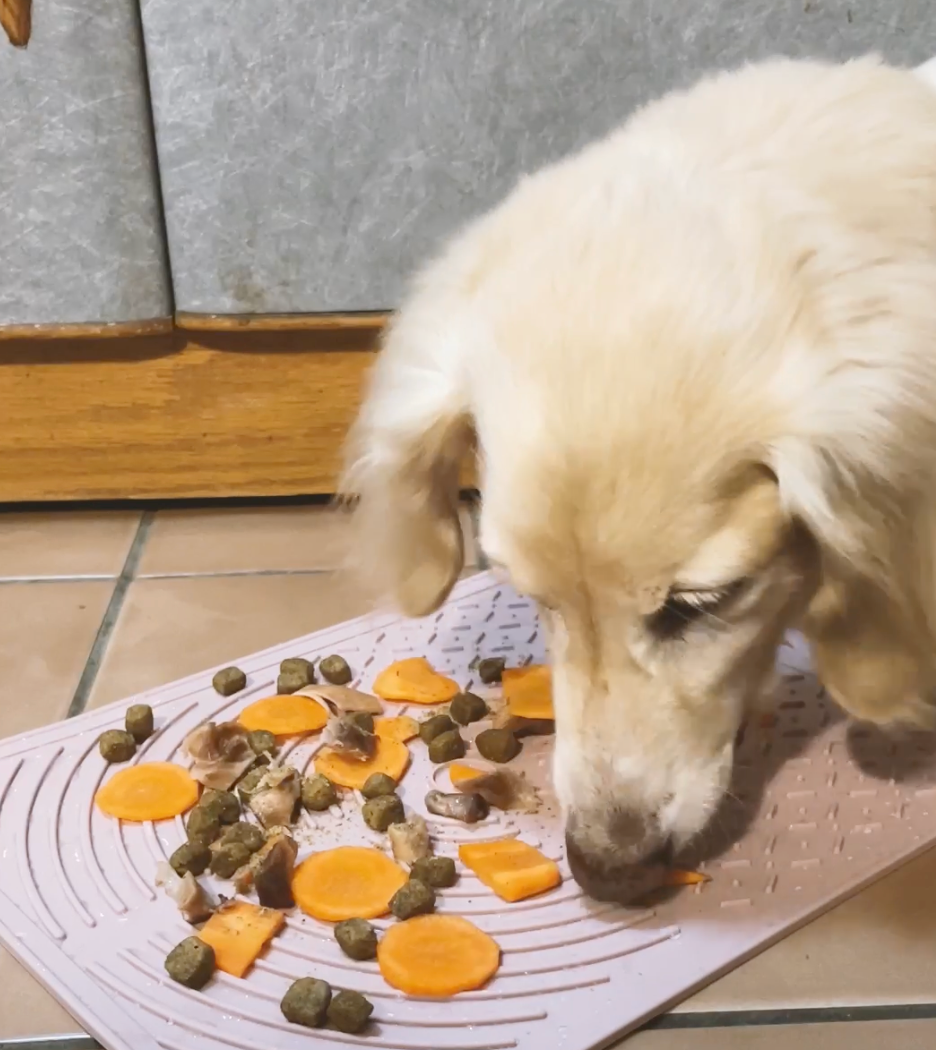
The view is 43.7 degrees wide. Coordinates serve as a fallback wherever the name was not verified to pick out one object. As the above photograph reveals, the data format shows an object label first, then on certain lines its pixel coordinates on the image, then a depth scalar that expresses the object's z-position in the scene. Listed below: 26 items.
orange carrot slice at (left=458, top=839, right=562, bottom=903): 0.96
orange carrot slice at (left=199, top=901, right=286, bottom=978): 0.89
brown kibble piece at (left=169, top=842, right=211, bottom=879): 0.98
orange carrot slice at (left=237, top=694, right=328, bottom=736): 1.15
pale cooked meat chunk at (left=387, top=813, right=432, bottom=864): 0.99
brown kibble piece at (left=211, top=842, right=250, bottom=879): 0.98
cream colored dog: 0.78
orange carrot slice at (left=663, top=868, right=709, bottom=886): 0.97
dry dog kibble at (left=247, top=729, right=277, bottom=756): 1.12
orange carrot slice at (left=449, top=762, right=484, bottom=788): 1.09
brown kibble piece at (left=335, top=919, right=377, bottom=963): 0.90
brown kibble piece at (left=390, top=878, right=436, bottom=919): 0.93
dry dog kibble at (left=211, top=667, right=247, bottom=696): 1.20
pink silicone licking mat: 0.85
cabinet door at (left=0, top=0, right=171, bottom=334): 1.30
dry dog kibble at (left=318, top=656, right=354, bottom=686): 1.22
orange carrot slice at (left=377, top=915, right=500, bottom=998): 0.88
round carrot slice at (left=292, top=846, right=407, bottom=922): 0.95
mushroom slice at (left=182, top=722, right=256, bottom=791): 1.08
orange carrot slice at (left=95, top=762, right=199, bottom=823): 1.05
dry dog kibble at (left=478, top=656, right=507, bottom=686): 1.23
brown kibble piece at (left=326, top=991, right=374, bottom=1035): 0.84
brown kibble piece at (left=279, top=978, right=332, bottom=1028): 0.84
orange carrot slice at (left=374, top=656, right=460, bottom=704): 1.20
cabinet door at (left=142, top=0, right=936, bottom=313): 1.29
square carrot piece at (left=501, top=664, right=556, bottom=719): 1.16
